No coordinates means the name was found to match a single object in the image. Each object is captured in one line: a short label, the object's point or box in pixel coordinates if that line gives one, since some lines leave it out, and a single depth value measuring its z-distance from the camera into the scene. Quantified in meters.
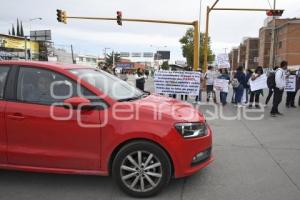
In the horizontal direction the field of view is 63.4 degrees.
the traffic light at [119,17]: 14.79
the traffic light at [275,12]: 13.14
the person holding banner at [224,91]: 9.44
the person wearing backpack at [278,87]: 7.20
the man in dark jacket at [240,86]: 9.33
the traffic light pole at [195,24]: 14.09
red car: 2.95
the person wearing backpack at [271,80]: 7.94
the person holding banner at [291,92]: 9.12
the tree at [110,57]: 78.04
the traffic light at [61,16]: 15.22
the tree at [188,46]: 37.60
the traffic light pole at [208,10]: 13.06
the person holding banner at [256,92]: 9.13
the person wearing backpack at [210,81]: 10.00
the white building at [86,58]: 67.70
